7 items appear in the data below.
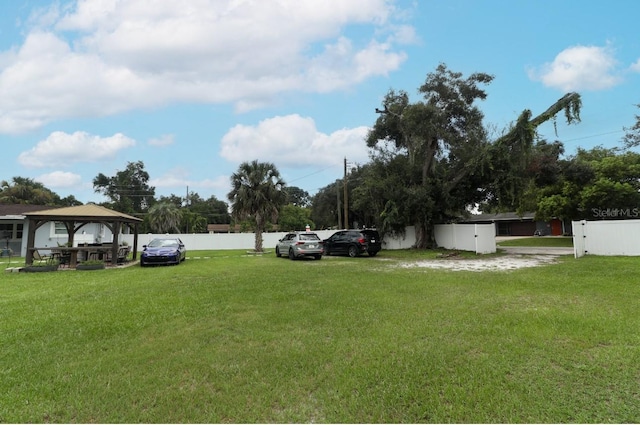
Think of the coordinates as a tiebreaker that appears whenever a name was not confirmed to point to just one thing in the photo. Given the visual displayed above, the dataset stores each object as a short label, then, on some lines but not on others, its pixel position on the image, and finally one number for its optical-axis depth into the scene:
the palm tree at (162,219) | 44.22
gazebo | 14.95
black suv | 19.08
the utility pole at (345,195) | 29.58
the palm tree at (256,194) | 24.55
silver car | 17.97
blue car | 15.92
